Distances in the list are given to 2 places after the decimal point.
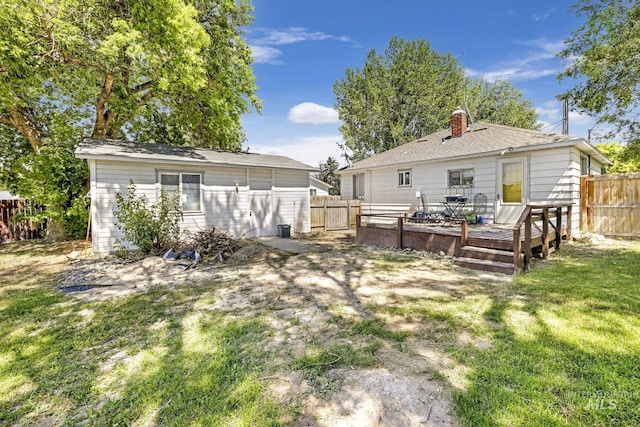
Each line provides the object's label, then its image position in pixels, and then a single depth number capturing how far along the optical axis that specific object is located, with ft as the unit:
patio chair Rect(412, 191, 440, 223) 31.32
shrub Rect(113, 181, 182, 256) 24.07
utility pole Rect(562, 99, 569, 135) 48.42
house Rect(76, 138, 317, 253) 27.17
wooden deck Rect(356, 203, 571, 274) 18.79
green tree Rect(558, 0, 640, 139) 25.70
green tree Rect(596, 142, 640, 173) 33.81
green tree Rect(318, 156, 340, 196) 97.50
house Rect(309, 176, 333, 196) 84.56
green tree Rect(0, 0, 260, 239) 24.11
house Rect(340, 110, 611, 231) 28.32
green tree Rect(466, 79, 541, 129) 87.10
